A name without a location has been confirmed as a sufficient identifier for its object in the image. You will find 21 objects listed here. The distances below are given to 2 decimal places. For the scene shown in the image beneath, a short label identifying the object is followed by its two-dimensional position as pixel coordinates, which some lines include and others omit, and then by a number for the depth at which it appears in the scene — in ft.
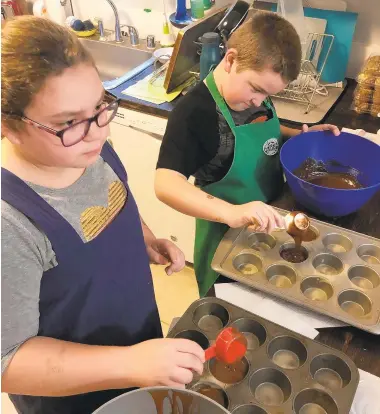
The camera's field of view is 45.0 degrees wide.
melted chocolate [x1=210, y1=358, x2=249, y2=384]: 2.86
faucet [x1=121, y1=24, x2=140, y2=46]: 7.84
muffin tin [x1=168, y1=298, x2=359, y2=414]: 2.73
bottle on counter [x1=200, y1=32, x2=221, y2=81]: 5.65
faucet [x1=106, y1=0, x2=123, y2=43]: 7.50
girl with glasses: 2.22
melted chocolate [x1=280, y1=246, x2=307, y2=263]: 3.65
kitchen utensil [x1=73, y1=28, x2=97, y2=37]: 8.10
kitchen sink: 7.97
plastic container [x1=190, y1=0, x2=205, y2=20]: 6.97
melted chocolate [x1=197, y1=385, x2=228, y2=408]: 2.77
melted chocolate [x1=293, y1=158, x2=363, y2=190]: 4.48
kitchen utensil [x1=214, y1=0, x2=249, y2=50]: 6.08
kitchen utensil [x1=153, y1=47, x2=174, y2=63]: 7.27
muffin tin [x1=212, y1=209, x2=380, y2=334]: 3.26
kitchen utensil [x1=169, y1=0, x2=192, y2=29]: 7.10
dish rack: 6.10
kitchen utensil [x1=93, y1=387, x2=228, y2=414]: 2.24
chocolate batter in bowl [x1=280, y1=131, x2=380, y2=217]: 4.42
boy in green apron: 3.82
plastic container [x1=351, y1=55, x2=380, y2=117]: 5.51
